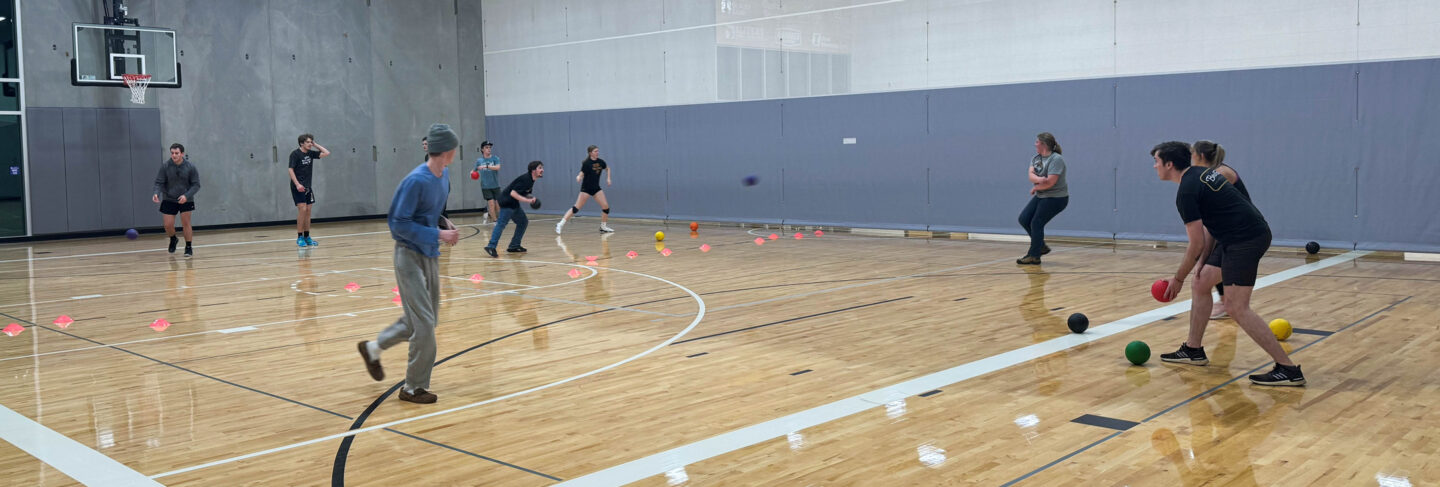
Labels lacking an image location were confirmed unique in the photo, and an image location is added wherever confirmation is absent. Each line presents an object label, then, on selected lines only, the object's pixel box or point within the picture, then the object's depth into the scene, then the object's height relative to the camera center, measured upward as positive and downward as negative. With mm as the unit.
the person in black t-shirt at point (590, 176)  19047 -112
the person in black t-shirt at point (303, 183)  17625 -145
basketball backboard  20500 +2444
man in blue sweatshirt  6238 -458
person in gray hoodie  16078 -147
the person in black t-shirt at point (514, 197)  15141 -381
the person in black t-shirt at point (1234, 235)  6387 -465
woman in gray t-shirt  13312 -357
